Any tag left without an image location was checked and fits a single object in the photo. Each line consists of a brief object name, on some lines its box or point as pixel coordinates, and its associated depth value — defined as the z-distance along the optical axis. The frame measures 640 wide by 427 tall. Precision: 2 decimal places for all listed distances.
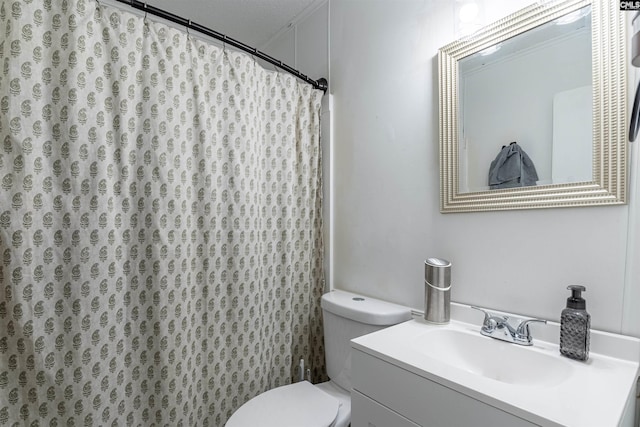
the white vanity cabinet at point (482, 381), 0.62
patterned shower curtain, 0.97
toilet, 1.11
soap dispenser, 0.79
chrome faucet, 0.91
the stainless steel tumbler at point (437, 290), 1.08
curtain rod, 1.12
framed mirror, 0.83
